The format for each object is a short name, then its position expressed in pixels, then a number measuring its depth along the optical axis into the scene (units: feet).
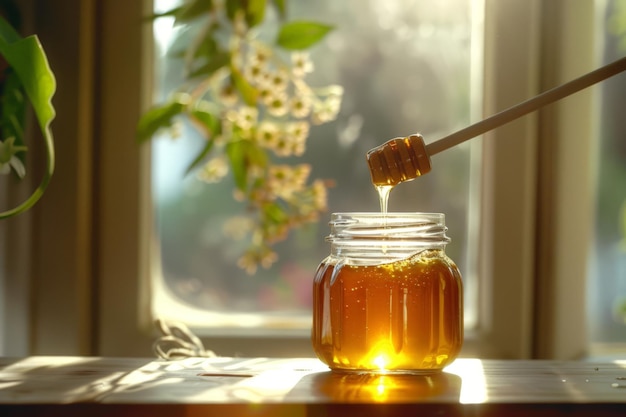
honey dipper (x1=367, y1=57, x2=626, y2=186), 1.88
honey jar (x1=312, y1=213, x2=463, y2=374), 1.90
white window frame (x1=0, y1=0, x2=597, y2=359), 3.02
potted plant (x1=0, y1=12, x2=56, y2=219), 2.04
